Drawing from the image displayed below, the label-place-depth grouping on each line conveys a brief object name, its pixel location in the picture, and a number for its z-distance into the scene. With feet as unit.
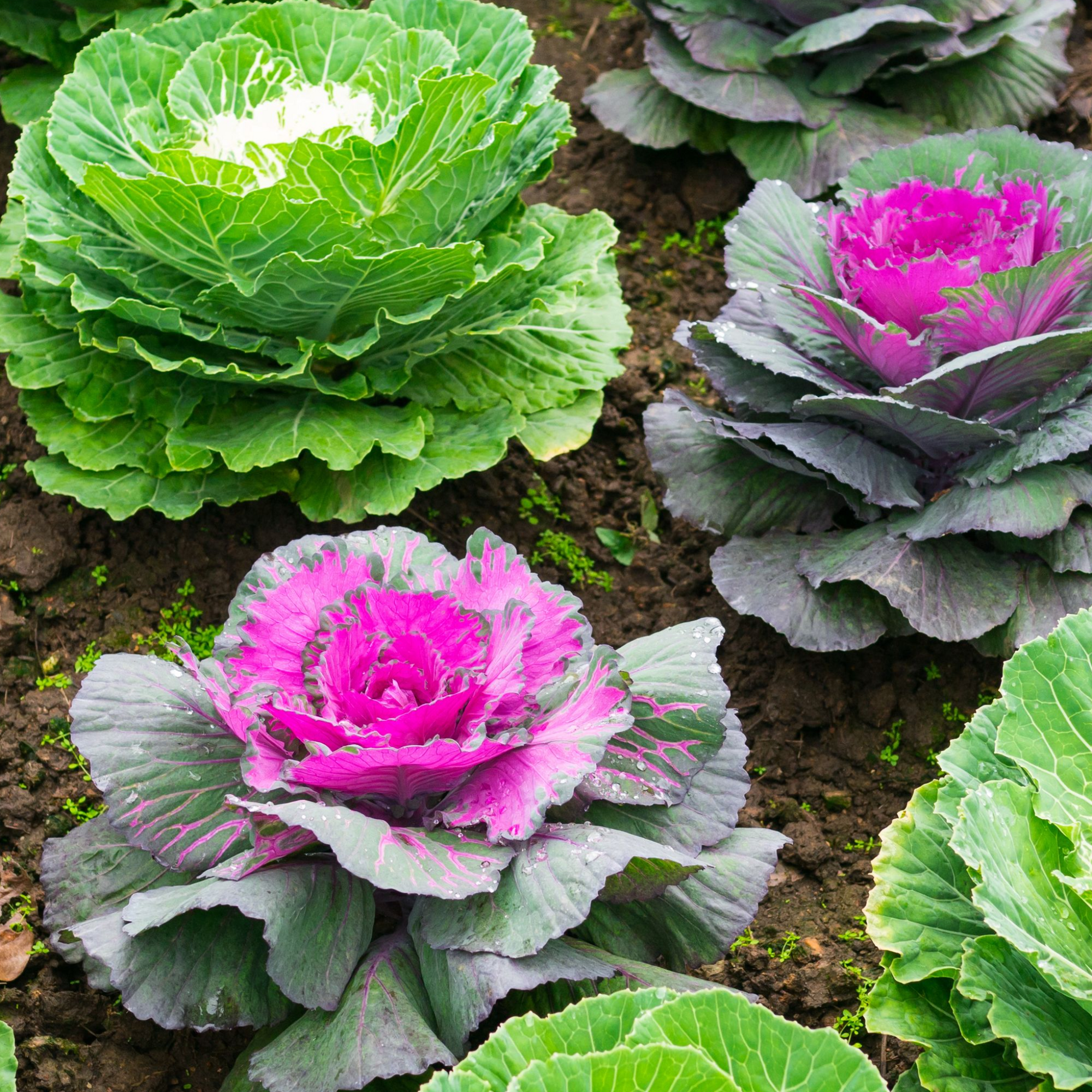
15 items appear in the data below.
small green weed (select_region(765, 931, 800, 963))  9.04
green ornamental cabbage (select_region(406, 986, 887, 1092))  5.47
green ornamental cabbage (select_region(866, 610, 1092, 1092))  6.17
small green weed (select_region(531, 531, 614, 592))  11.64
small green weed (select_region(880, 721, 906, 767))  10.36
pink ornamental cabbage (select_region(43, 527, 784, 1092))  6.70
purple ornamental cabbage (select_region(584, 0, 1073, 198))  13.70
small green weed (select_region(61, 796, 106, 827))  9.25
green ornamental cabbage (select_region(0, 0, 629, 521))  9.50
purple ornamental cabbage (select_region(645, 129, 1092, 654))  9.46
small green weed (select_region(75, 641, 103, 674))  10.26
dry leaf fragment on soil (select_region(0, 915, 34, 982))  8.34
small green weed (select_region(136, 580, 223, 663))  10.55
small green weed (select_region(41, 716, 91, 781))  9.57
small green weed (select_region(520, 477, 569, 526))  11.89
